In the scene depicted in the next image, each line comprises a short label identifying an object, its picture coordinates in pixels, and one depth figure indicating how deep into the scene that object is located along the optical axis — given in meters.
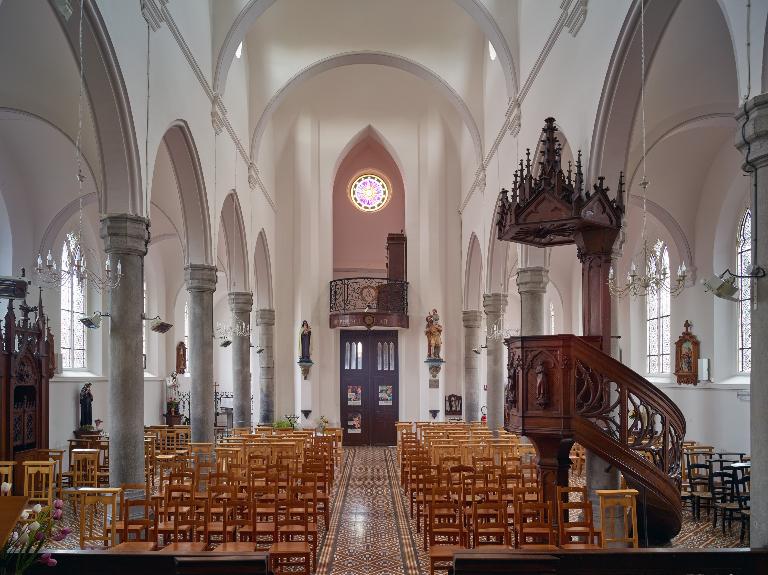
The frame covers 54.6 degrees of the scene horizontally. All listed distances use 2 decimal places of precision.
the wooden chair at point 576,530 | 7.71
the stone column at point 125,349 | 11.27
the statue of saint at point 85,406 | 19.20
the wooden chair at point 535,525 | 7.86
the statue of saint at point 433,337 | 25.80
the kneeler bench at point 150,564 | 4.77
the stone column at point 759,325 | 6.38
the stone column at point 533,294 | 15.37
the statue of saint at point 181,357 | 28.14
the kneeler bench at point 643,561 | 4.79
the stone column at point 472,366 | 24.83
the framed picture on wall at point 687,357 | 17.16
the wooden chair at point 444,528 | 7.70
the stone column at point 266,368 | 25.27
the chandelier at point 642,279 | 8.08
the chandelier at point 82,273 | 9.15
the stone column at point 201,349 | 15.89
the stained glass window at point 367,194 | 28.95
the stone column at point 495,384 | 21.23
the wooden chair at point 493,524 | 8.20
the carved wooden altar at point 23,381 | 13.48
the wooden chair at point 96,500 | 8.11
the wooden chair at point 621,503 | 7.66
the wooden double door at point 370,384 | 26.67
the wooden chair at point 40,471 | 10.41
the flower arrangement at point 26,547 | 4.09
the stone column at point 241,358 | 21.09
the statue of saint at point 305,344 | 25.84
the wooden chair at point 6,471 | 10.54
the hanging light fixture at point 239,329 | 20.83
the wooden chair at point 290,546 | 7.73
